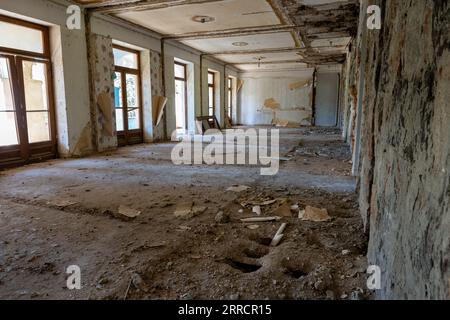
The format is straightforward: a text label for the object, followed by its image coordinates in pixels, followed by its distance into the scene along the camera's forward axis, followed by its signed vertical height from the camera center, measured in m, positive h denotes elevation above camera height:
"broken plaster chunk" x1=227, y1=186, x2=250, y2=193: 3.69 -0.88
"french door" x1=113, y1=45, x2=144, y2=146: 7.50 +0.53
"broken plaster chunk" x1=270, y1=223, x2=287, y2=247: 2.31 -0.94
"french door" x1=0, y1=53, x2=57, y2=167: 4.91 +0.11
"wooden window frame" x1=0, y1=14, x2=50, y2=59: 4.81 +1.42
